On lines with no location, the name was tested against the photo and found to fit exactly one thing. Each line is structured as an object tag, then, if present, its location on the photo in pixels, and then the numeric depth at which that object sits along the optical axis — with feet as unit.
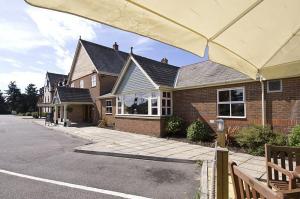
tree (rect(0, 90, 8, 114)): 177.22
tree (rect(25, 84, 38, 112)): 158.29
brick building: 24.35
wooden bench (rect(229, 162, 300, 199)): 3.65
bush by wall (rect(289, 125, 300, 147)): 19.49
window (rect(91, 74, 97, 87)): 61.69
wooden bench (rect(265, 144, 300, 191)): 8.38
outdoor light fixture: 14.53
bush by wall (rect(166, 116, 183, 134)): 33.65
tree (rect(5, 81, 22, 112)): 168.53
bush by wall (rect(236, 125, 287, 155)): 21.54
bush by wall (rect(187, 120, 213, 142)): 29.53
